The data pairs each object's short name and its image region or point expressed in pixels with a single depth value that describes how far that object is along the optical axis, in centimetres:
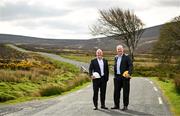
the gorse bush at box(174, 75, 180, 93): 1391
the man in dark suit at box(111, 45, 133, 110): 969
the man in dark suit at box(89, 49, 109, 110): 1002
